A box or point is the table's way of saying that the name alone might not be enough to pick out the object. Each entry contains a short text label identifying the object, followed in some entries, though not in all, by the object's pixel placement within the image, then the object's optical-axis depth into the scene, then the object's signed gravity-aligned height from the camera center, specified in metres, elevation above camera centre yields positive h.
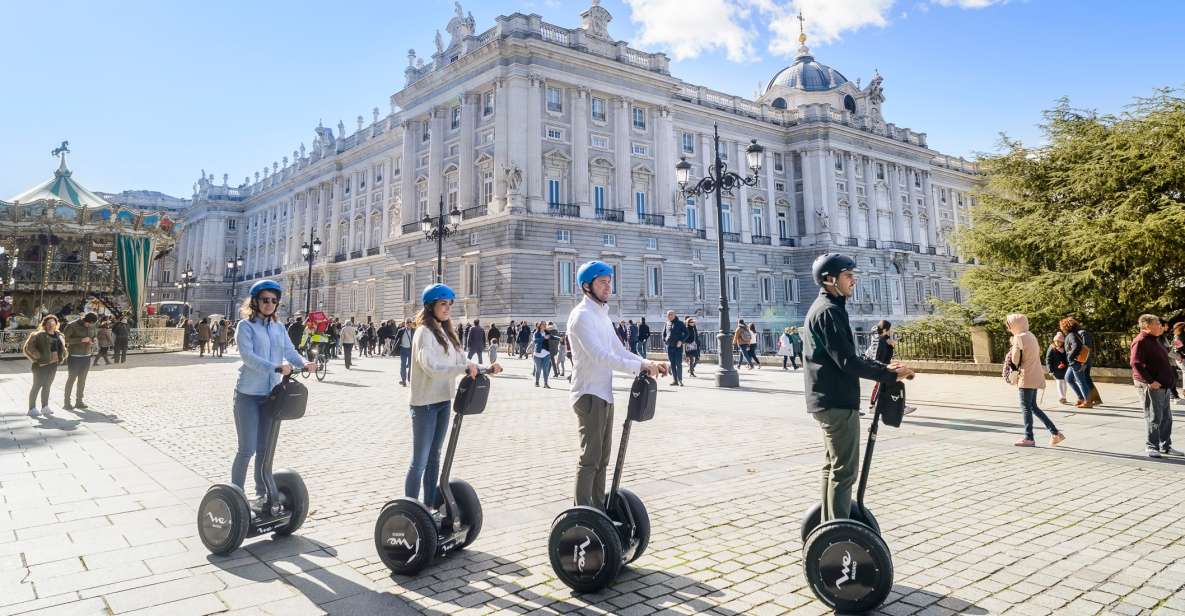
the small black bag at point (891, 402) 3.00 -0.27
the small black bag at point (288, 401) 3.89 -0.27
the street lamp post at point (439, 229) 24.98 +5.49
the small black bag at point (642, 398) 3.24 -0.24
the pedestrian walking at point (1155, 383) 6.56 -0.43
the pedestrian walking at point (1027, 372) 7.23 -0.32
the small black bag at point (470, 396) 3.46 -0.23
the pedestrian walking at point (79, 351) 10.16 +0.20
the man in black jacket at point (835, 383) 3.15 -0.18
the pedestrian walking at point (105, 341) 19.62 +0.70
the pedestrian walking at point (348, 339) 20.27 +0.64
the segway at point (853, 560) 2.85 -1.02
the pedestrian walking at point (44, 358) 9.66 +0.09
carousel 27.06 +5.33
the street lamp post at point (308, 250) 29.89 +5.43
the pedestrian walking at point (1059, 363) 11.16 -0.32
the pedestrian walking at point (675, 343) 15.92 +0.25
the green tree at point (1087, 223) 15.15 +3.37
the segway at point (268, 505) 3.70 -0.93
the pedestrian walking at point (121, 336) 21.58 +0.92
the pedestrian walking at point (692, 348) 18.02 +0.12
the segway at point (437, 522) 3.32 -0.96
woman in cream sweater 3.72 -0.16
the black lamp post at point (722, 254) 14.92 +2.47
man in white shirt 3.40 -0.14
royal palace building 32.31 +11.35
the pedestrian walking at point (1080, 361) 10.33 -0.27
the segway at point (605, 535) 3.09 -0.96
